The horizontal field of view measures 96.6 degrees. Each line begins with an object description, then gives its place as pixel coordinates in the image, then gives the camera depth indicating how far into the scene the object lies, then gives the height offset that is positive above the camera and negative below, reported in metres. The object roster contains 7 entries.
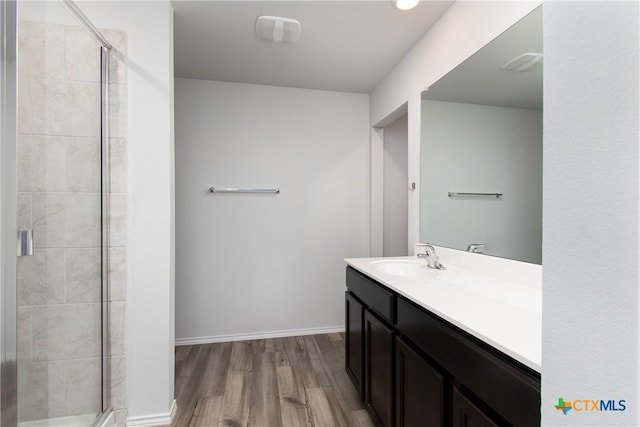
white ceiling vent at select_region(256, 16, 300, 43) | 1.75 +1.18
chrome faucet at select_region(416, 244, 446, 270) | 1.64 -0.27
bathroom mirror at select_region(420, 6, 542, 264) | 1.19 +0.32
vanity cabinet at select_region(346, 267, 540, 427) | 0.67 -0.51
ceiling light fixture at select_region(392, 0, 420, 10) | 1.54 +1.15
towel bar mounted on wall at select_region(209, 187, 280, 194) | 2.53 +0.21
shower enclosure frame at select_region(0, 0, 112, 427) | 0.99 +0.00
